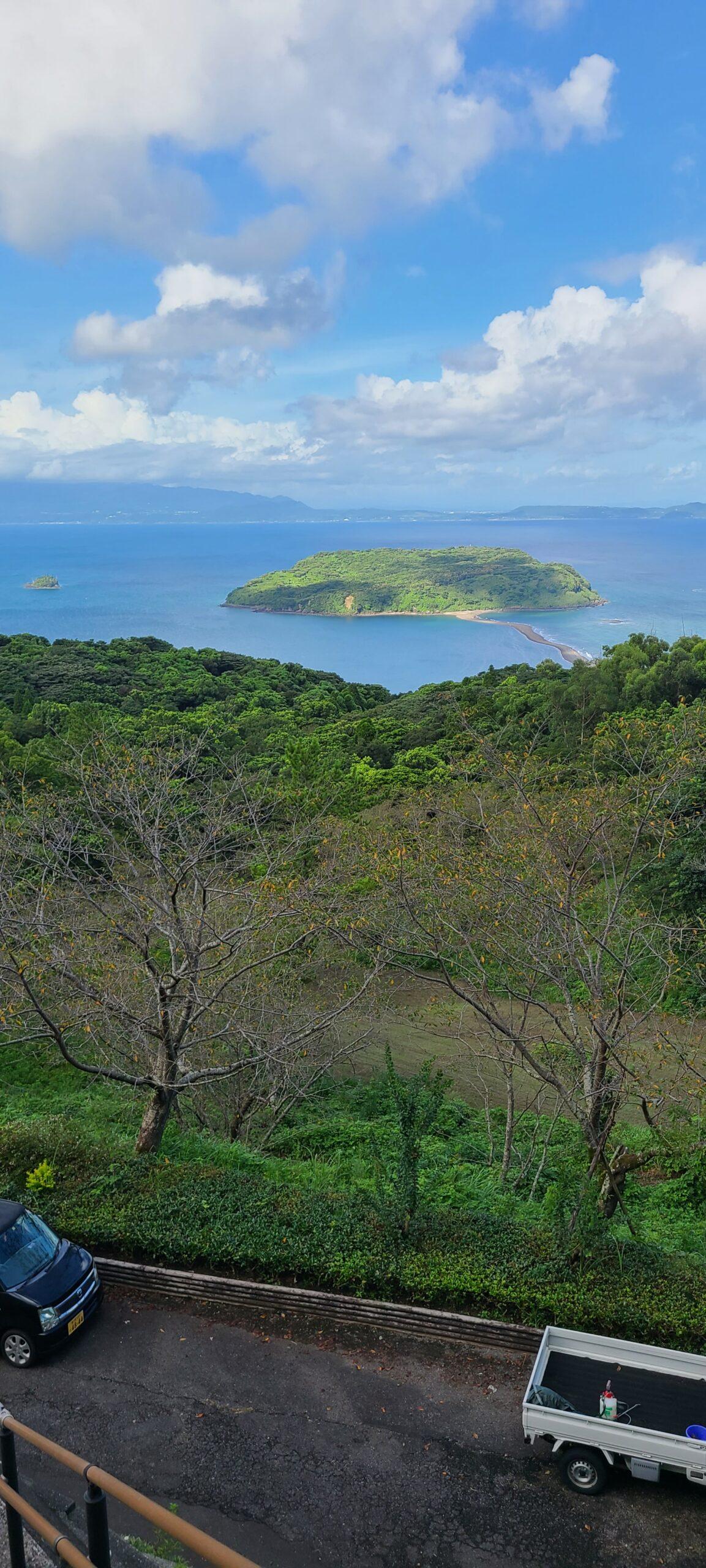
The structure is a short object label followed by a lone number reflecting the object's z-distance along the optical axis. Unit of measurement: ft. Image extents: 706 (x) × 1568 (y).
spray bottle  18.06
